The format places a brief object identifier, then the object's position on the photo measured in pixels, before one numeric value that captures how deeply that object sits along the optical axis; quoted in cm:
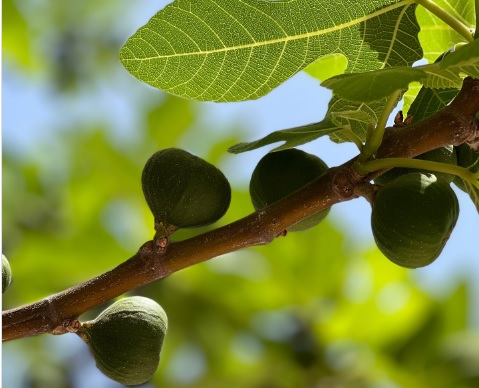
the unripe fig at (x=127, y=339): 52
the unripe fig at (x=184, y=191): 53
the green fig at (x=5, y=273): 54
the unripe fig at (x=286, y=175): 53
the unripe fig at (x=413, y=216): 50
